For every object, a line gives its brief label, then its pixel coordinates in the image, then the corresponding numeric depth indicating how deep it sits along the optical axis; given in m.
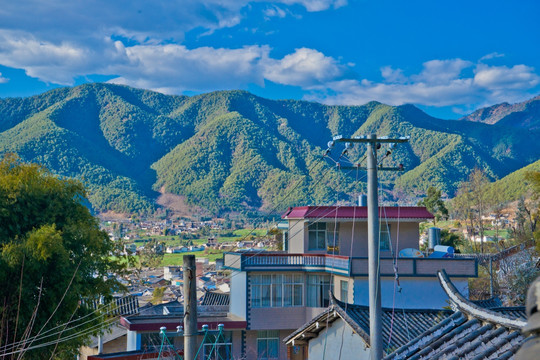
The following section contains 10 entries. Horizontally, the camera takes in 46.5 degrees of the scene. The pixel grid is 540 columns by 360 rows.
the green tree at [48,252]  20.61
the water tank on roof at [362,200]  33.83
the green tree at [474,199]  61.34
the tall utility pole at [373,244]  14.59
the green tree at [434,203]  64.71
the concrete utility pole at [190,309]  10.86
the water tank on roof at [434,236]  35.75
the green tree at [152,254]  135.25
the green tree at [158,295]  76.44
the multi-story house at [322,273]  28.67
